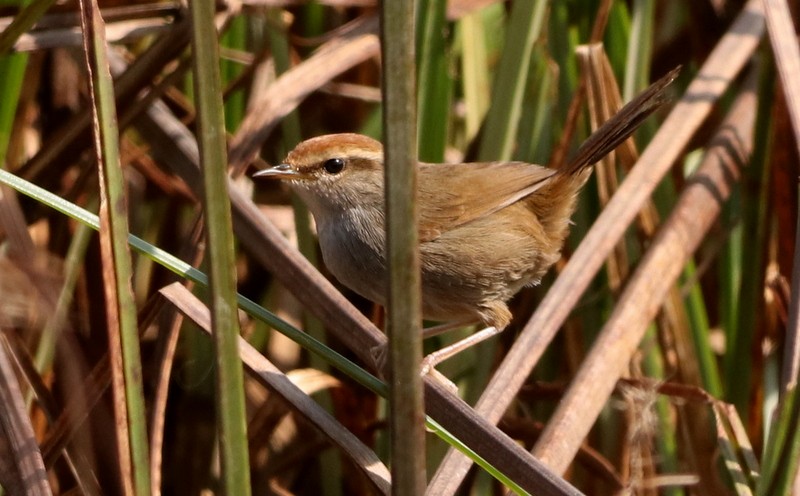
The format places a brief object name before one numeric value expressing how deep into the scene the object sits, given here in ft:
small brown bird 17.17
